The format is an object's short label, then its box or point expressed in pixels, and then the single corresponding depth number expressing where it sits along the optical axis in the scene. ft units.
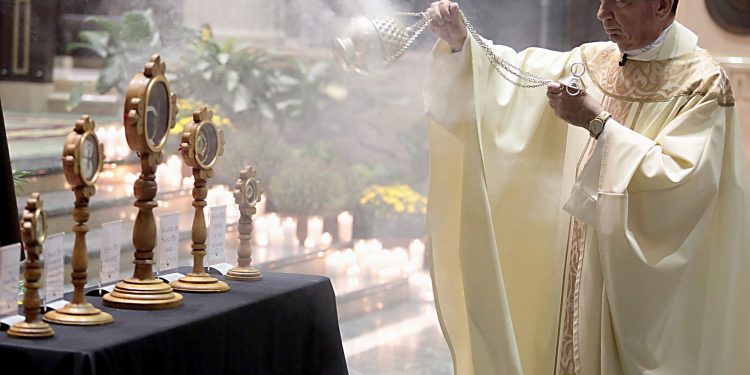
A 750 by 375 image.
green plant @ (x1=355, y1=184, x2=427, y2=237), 31.96
